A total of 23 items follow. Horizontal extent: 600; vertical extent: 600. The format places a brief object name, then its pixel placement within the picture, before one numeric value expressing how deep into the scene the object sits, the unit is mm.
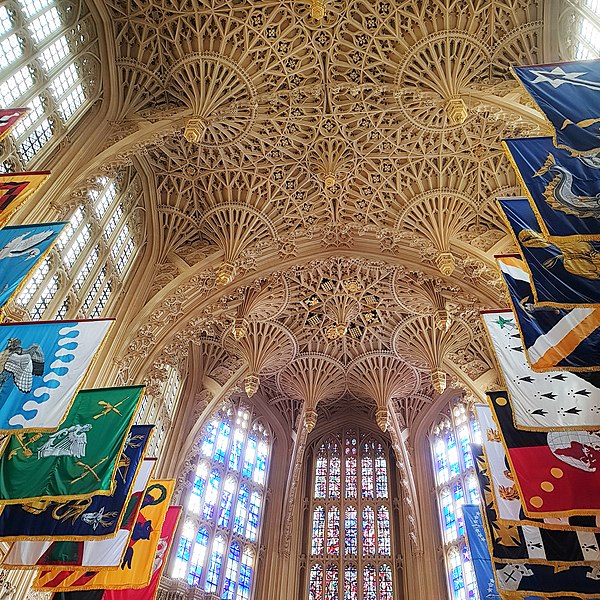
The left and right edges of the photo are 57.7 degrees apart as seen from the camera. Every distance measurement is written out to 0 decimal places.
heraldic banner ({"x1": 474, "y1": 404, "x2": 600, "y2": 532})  9938
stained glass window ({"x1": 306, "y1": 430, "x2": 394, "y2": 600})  24797
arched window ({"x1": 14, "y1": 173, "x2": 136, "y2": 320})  14203
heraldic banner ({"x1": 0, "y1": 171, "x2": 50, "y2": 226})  8430
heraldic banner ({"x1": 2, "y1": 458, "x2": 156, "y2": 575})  10391
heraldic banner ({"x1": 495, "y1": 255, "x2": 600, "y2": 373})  7672
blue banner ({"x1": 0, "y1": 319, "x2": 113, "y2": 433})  8219
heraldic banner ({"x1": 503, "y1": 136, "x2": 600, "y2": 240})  7457
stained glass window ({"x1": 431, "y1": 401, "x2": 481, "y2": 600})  22562
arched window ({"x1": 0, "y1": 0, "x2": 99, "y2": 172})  12609
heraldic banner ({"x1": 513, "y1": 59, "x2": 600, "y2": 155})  8023
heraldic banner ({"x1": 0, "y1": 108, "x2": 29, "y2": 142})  8469
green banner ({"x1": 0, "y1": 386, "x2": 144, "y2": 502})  9266
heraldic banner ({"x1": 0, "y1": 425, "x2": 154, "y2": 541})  9698
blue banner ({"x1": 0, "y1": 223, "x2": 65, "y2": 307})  8117
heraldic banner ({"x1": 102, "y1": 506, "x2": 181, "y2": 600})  13333
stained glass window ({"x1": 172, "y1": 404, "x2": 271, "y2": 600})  22141
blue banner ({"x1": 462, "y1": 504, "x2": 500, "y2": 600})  14023
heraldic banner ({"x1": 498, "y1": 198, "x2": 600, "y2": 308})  7438
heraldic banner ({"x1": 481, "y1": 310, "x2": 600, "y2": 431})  8750
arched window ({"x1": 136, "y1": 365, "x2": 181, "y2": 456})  20453
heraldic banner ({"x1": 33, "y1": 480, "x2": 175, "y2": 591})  11375
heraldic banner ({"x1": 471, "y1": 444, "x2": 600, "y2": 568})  10086
